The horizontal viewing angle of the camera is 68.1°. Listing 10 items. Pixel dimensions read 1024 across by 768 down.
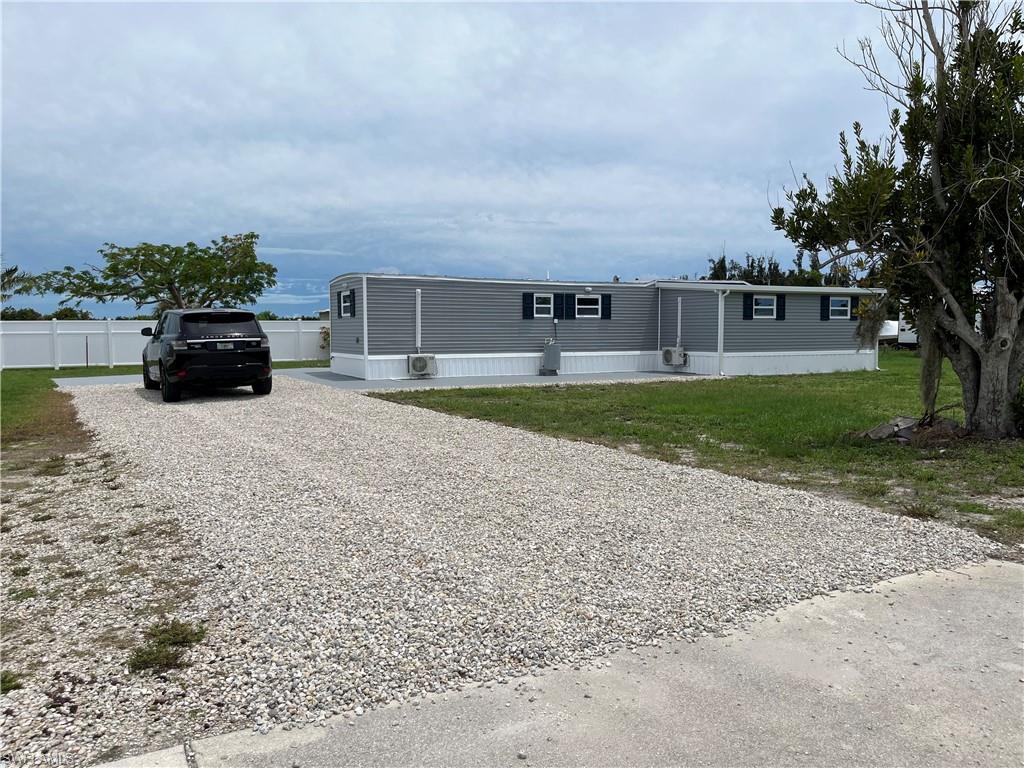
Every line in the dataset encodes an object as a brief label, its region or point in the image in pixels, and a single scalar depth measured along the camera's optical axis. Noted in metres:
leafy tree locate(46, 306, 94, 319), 36.14
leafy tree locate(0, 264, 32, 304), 35.50
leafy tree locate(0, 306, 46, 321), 36.69
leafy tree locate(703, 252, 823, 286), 42.44
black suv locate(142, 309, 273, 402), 13.34
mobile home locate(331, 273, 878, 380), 19.50
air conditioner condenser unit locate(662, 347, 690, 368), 22.56
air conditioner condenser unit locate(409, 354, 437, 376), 19.47
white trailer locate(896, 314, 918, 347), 35.72
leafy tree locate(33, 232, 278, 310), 34.94
